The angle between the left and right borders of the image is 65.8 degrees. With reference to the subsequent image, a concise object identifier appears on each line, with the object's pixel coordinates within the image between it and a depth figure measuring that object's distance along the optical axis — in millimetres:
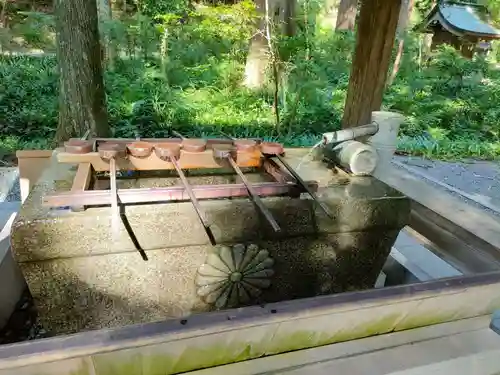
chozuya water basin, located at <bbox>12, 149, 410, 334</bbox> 1374
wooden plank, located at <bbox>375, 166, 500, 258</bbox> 1625
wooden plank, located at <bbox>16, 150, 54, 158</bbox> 2103
